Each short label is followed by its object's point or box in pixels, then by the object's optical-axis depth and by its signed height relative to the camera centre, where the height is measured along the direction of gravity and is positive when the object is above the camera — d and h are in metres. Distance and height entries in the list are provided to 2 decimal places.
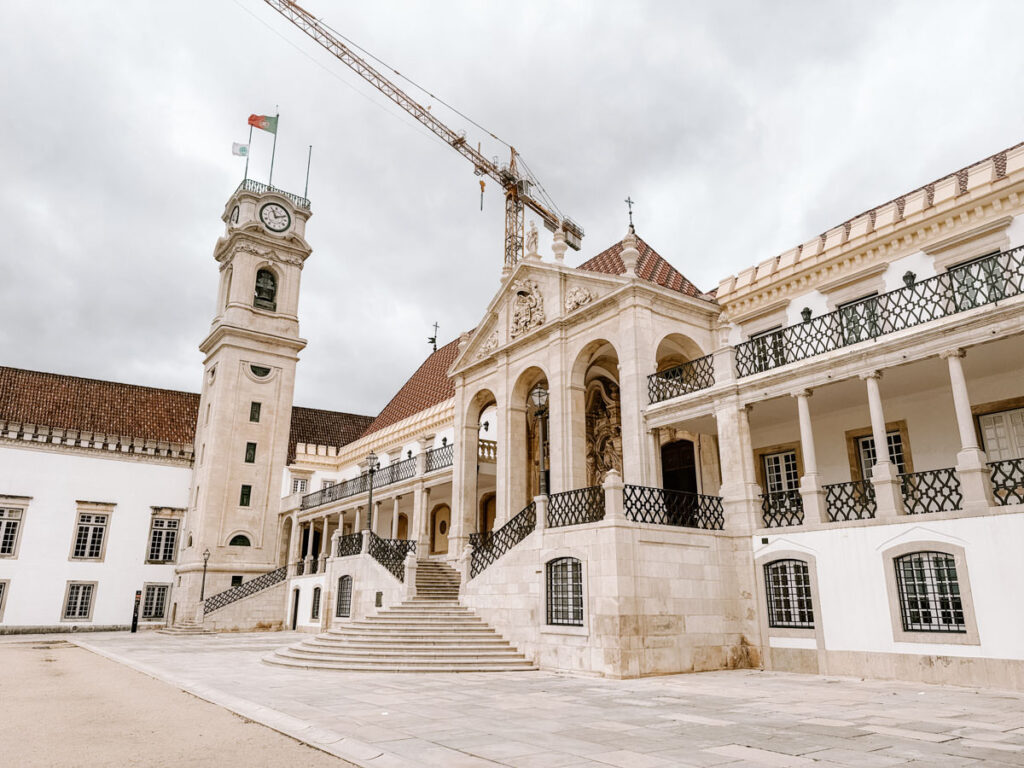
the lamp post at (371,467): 23.03 +4.11
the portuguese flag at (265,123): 39.12 +25.47
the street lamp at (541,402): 15.50 +4.19
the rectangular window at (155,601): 35.81 -0.21
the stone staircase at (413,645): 13.91 -0.98
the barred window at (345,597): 22.92 +0.00
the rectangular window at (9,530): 33.28 +3.03
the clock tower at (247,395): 34.62 +10.20
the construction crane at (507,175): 44.34 +28.93
